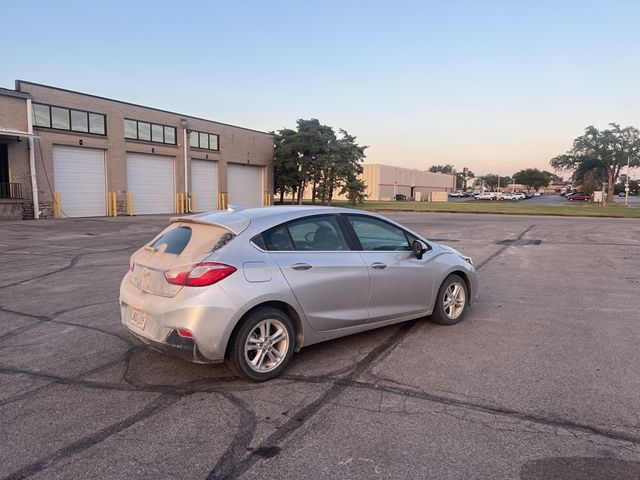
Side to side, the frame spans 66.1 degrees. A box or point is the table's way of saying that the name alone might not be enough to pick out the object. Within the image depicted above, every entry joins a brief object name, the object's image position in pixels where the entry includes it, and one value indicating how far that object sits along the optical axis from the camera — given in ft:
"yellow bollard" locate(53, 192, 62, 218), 88.12
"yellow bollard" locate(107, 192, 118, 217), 97.86
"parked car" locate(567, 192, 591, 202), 238.85
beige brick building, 83.35
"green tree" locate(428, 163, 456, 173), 614.34
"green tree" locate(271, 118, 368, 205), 142.20
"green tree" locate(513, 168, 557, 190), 481.46
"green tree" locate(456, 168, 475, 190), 560.82
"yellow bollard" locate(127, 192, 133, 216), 101.19
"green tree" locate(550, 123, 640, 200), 204.54
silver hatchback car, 13.28
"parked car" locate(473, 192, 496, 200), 305.73
